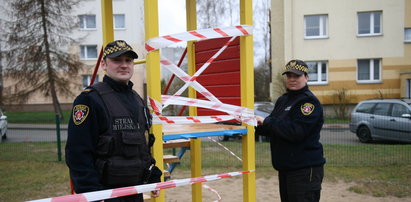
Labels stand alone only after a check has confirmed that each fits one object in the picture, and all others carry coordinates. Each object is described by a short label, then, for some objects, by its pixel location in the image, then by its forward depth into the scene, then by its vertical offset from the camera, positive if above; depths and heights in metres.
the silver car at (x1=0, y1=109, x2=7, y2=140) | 13.34 -1.99
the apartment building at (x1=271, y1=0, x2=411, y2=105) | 20.41 +1.38
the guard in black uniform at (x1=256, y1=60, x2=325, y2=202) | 3.18 -0.66
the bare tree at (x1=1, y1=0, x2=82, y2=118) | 21.56 +1.72
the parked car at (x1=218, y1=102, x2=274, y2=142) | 11.52 -1.40
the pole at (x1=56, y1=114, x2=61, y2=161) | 8.72 -1.55
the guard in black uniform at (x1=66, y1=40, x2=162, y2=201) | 2.11 -0.39
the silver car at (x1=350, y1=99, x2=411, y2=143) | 10.02 -1.61
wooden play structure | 2.73 -0.18
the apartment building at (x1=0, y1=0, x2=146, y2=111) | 29.59 +3.73
